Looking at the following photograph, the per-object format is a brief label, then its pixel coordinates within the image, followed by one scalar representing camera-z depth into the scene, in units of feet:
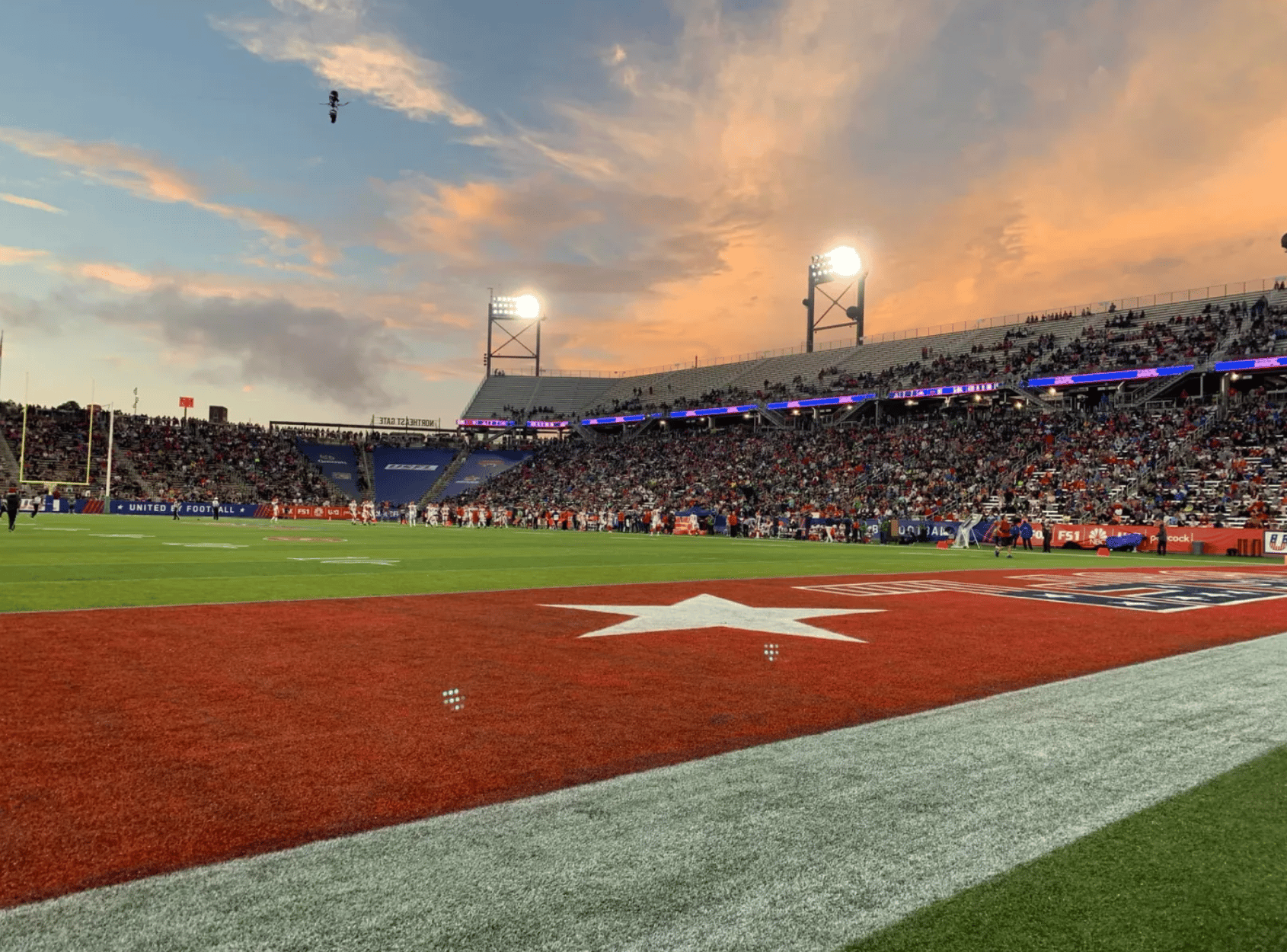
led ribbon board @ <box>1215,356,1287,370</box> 145.07
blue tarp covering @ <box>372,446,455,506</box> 282.56
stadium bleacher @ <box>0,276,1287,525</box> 140.56
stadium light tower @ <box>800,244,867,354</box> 247.70
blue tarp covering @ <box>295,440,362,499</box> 279.49
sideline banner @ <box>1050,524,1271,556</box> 108.88
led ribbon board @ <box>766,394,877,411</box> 210.79
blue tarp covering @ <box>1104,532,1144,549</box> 114.21
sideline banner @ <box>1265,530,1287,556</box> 106.52
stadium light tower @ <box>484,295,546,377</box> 325.83
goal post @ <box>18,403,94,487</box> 203.95
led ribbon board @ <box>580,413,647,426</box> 266.16
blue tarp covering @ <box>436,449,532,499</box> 279.69
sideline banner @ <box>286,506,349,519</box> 212.43
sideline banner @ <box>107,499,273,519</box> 198.49
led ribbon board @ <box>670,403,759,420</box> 236.84
